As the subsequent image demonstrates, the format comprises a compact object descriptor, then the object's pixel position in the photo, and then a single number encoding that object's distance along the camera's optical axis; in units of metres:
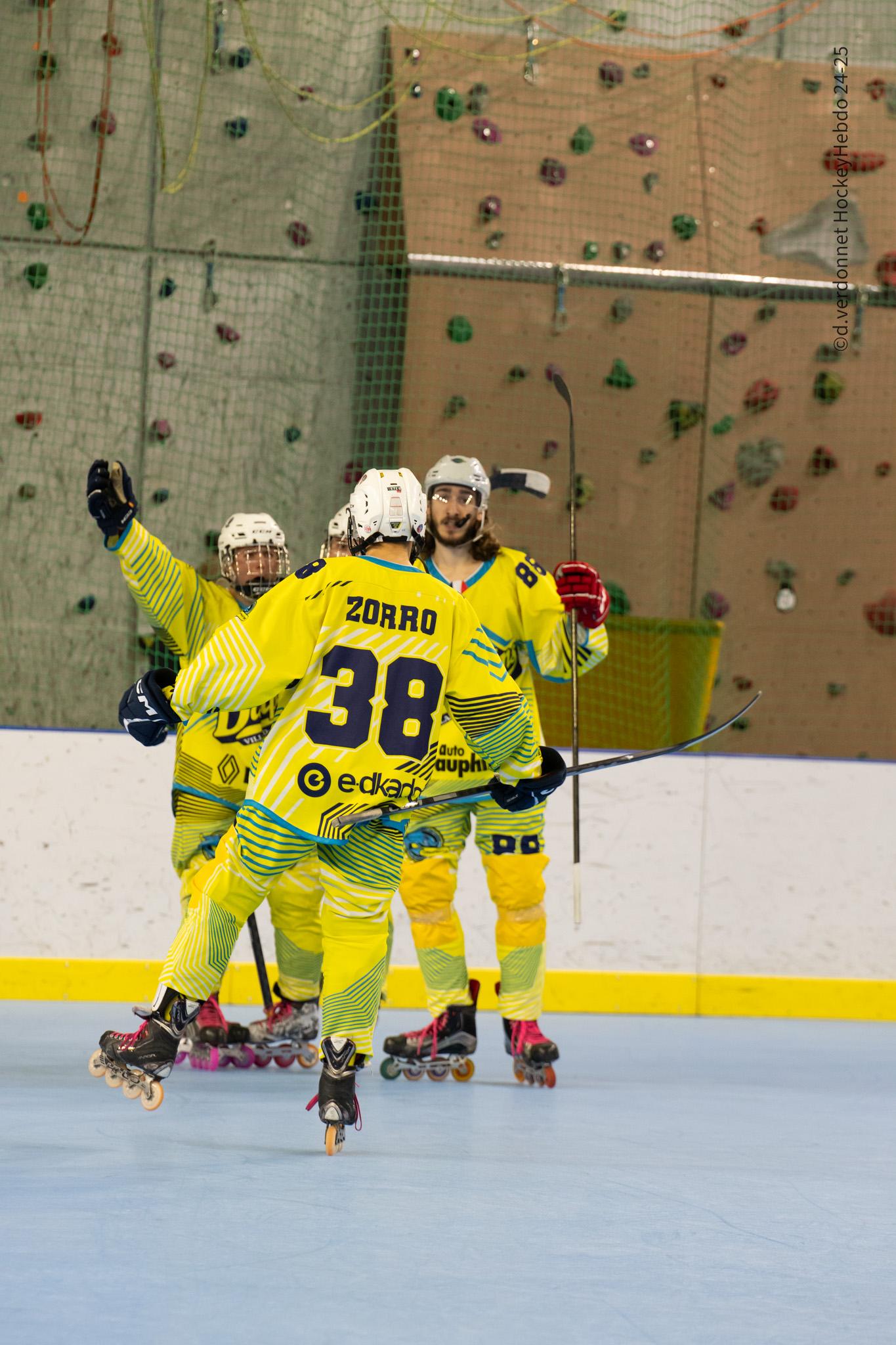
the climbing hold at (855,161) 14.14
